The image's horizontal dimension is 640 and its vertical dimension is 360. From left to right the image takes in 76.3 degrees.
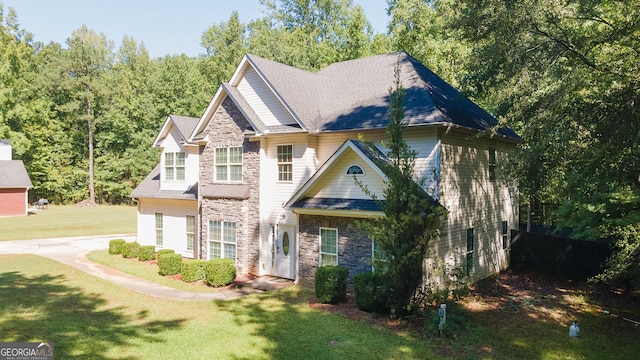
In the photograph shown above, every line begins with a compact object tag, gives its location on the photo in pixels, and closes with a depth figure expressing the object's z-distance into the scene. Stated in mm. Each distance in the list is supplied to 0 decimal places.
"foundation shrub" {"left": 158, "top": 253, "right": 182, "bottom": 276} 16938
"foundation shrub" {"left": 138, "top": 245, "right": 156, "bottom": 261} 20000
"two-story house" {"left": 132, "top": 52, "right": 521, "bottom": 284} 14102
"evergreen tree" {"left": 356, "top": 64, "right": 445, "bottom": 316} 10405
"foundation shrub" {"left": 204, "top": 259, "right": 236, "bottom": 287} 15297
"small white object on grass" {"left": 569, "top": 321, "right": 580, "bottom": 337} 10430
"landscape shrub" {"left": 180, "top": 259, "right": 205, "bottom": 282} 16016
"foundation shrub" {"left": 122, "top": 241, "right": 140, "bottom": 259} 20406
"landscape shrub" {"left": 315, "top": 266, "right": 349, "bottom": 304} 12828
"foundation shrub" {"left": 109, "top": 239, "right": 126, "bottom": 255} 21375
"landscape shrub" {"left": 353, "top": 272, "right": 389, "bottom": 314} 11491
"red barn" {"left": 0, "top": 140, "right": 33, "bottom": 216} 39438
